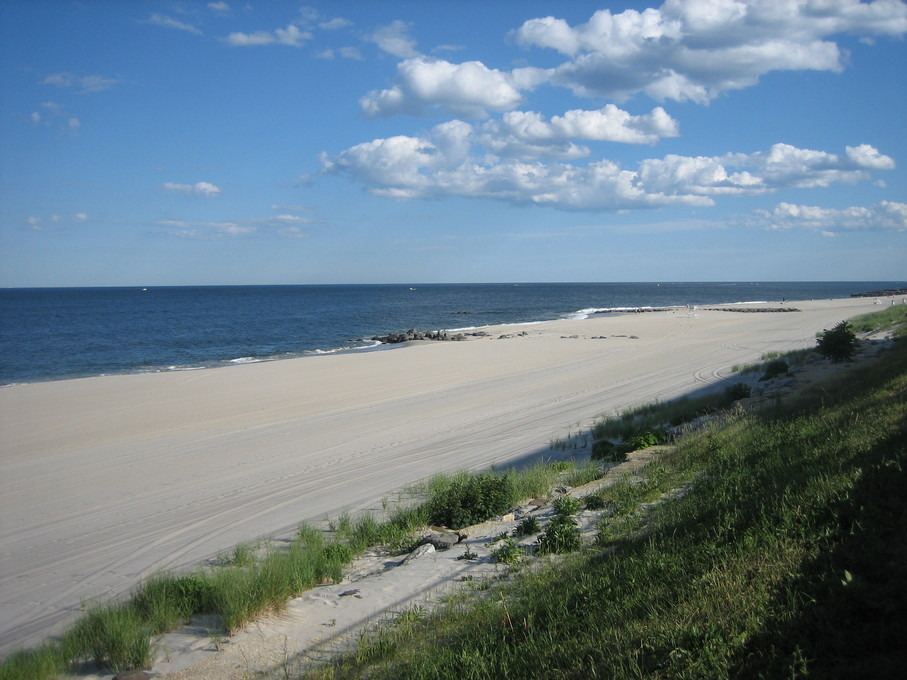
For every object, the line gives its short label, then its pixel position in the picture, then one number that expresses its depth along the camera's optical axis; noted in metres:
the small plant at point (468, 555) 7.12
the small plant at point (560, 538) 6.65
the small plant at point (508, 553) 6.68
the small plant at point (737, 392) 16.25
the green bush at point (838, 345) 18.80
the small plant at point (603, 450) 12.28
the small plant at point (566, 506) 7.91
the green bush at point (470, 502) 8.94
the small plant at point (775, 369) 20.03
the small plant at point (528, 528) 7.63
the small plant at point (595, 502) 8.09
